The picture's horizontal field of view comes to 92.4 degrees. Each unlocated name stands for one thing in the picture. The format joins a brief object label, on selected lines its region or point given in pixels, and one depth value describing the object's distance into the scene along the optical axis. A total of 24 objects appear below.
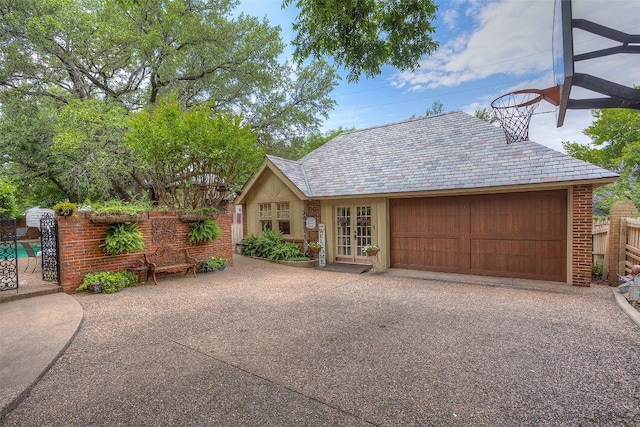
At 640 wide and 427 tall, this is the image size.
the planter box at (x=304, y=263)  10.32
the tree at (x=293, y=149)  18.14
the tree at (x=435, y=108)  28.26
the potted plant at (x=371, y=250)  9.03
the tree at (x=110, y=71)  11.54
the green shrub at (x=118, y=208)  6.97
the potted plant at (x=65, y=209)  6.39
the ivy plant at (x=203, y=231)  8.89
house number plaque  10.74
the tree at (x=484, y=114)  24.67
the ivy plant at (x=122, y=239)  6.97
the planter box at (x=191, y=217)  8.65
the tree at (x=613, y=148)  14.88
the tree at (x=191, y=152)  8.52
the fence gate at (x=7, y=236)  5.86
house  7.25
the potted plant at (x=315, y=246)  10.20
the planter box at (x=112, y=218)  6.78
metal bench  7.76
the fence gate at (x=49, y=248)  6.80
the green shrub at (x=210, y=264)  9.07
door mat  9.33
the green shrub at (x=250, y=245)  11.98
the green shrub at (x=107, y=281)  6.64
